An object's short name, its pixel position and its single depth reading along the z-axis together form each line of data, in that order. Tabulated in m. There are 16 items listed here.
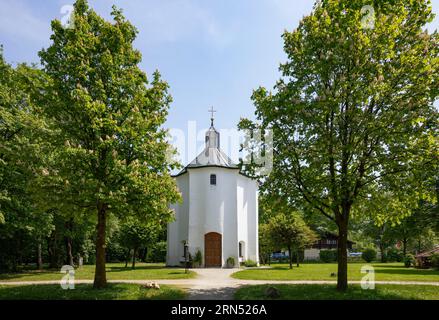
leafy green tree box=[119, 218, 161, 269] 28.17
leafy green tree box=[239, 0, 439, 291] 11.85
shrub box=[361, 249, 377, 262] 45.89
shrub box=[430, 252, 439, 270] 27.55
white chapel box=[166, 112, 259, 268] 30.00
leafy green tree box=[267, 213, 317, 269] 29.92
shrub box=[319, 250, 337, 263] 47.38
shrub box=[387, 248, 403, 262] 46.41
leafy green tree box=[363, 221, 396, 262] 52.56
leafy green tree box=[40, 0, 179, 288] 12.41
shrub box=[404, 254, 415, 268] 32.62
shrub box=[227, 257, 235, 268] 29.49
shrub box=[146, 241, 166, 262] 45.83
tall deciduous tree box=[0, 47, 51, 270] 20.73
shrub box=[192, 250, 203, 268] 28.91
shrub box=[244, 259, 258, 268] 31.21
